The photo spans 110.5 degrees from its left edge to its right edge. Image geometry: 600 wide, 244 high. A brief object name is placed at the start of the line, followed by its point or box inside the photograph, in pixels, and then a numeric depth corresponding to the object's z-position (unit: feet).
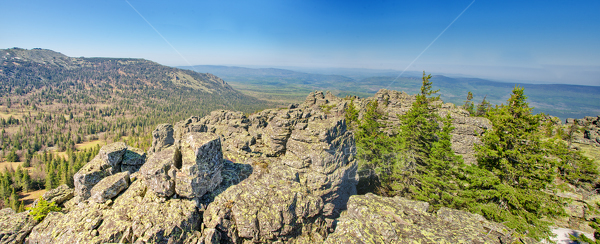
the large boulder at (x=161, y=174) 42.36
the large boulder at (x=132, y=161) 62.44
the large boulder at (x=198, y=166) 43.27
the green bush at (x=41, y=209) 47.79
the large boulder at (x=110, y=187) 45.04
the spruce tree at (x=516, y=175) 63.00
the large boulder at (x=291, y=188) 42.04
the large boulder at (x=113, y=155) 59.16
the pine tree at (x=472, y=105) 223.10
